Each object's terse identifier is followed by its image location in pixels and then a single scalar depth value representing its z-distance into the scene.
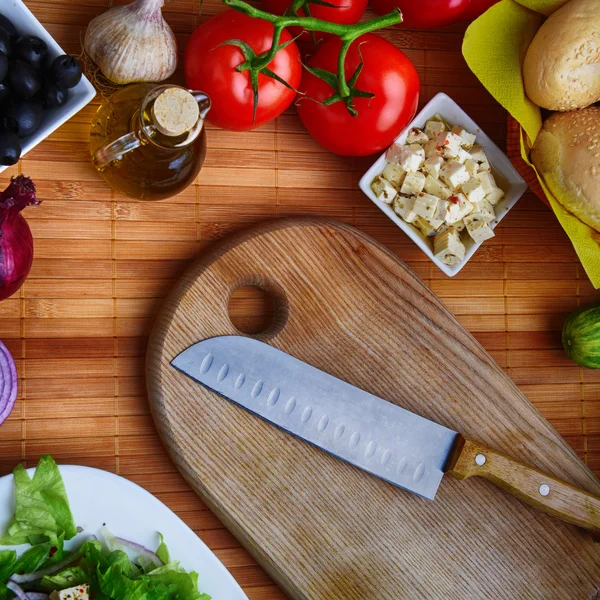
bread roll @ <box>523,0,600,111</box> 1.04
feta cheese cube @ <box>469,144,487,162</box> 1.12
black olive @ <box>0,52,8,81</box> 0.85
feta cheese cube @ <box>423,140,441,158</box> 1.10
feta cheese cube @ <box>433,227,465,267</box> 1.09
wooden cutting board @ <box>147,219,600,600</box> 1.10
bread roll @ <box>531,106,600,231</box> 1.06
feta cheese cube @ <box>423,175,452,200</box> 1.09
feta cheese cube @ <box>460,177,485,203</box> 1.09
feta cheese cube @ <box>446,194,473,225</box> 1.08
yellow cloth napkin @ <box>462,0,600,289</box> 1.10
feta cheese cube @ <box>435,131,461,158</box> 1.09
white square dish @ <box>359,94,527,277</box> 1.11
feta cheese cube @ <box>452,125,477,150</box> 1.12
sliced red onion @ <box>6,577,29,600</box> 0.99
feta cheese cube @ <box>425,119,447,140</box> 1.13
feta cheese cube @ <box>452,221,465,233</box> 1.11
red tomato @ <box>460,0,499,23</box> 1.13
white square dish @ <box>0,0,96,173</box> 0.93
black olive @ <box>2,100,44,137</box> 0.88
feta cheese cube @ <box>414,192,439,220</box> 1.08
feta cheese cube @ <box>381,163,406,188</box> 1.10
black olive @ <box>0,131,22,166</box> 0.86
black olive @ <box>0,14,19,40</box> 0.91
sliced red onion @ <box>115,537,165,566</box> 1.05
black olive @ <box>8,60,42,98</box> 0.86
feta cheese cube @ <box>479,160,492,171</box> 1.12
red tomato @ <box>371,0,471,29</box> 1.10
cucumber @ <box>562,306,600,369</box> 1.19
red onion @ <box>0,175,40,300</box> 0.89
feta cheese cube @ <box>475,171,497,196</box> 1.11
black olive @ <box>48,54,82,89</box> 0.88
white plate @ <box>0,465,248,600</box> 1.04
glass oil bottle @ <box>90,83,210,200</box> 0.89
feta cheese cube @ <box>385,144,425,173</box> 1.09
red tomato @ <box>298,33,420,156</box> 1.04
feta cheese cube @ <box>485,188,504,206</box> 1.13
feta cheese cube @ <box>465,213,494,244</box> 1.11
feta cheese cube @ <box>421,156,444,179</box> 1.08
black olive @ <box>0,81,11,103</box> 0.87
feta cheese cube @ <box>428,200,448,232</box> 1.08
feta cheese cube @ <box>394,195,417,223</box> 1.10
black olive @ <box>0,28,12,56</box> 0.87
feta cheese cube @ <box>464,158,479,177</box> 1.10
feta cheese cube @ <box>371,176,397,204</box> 1.10
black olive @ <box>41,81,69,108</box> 0.90
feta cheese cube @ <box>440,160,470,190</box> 1.08
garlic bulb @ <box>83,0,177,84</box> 0.99
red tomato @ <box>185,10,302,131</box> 1.00
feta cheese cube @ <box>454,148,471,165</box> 1.10
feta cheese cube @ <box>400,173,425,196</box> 1.09
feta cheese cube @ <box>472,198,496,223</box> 1.11
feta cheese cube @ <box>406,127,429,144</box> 1.12
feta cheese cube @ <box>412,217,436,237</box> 1.10
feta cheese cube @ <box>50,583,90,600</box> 0.97
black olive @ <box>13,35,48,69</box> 0.89
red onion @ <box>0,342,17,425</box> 1.04
